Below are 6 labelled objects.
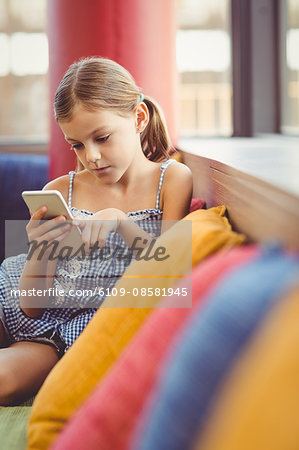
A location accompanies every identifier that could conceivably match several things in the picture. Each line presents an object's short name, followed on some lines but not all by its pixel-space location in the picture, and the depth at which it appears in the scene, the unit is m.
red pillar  1.96
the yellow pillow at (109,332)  1.24
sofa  0.73
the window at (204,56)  2.37
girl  1.51
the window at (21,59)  2.41
